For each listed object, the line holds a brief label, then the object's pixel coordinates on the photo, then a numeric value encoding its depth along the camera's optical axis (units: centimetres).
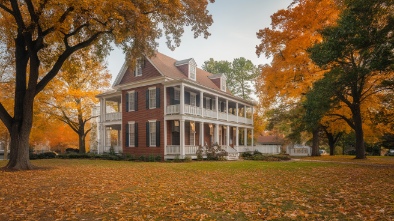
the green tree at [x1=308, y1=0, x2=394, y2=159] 1278
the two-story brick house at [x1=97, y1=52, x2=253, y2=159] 2459
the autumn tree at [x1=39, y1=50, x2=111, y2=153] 2988
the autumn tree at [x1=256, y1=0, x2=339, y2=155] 2223
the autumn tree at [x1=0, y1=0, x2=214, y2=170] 1423
